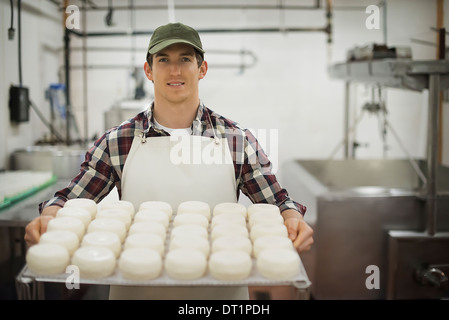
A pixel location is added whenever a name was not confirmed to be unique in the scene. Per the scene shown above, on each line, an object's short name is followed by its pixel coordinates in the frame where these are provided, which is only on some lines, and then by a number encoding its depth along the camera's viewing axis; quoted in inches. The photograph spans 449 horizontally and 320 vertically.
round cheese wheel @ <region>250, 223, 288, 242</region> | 45.9
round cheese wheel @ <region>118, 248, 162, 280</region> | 38.2
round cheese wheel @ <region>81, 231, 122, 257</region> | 42.4
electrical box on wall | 108.6
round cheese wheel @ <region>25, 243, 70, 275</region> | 38.1
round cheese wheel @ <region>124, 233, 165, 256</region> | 42.7
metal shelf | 79.5
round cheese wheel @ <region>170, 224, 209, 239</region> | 45.0
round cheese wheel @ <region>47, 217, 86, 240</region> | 45.1
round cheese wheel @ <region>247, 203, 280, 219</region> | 51.2
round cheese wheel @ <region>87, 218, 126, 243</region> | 45.9
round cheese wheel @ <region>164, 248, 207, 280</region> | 38.5
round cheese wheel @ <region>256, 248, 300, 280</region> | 38.5
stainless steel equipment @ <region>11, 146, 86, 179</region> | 111.6
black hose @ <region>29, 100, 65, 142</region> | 119.3
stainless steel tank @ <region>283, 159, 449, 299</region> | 91.0
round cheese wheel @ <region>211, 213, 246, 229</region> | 48.4
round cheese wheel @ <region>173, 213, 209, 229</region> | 48.1
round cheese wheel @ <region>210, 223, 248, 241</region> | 45.6
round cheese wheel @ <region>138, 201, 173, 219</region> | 51.2
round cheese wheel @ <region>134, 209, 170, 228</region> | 48.1
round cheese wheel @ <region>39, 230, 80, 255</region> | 42.2
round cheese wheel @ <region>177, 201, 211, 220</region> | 51.0
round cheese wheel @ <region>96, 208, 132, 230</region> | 48.5
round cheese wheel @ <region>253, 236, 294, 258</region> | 42.9
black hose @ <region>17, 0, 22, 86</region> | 101.4
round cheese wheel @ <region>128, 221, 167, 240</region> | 45.4
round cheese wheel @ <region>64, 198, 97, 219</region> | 50.5
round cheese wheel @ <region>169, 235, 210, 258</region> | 42.5
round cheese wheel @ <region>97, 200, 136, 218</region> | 50.7
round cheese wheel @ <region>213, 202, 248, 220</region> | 50.9
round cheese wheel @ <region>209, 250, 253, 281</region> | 38.5
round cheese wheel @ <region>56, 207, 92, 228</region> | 47.9
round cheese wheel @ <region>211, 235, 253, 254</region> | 42.9
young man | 53.6
